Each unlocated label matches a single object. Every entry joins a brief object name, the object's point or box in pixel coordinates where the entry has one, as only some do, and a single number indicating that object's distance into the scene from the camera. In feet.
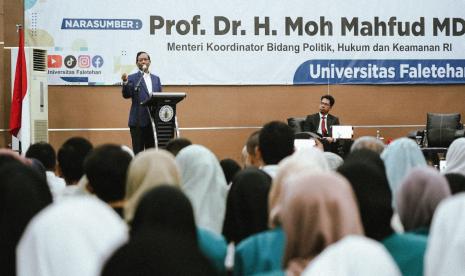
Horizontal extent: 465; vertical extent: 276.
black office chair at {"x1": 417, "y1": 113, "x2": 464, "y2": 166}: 60.81
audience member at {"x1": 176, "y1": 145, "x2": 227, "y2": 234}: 23.44
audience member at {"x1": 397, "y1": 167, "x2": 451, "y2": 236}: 16.40
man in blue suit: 52.10
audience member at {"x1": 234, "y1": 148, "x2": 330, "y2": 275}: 15.26
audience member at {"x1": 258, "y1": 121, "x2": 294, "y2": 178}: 26.87
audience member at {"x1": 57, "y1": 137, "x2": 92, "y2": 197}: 25.52
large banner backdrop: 60.56
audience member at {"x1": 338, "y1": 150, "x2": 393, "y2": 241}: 15.17
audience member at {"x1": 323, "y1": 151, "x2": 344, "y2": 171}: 31.23
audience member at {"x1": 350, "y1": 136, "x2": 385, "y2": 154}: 28.24
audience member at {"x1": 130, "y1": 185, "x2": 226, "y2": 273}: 10.94
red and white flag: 57.03
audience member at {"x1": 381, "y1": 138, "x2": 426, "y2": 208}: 25.38
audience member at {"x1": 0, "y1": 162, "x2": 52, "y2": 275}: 15.38
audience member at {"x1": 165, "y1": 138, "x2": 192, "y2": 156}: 29.97
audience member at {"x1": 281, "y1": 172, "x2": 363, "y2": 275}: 10.92
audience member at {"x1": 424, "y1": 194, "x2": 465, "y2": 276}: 12.82
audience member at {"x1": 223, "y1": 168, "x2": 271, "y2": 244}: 20.32
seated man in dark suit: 60.14
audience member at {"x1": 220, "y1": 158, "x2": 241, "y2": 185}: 29.12
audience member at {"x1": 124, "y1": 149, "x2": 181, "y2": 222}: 16.41
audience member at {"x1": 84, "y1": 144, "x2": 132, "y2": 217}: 17.83
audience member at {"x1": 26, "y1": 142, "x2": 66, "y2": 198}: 30.87
